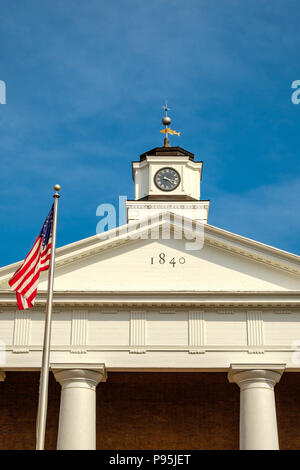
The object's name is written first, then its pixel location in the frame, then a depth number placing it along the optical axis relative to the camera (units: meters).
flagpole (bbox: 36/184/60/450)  17.30
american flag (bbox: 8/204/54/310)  19.56
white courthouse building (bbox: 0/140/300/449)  24.05
